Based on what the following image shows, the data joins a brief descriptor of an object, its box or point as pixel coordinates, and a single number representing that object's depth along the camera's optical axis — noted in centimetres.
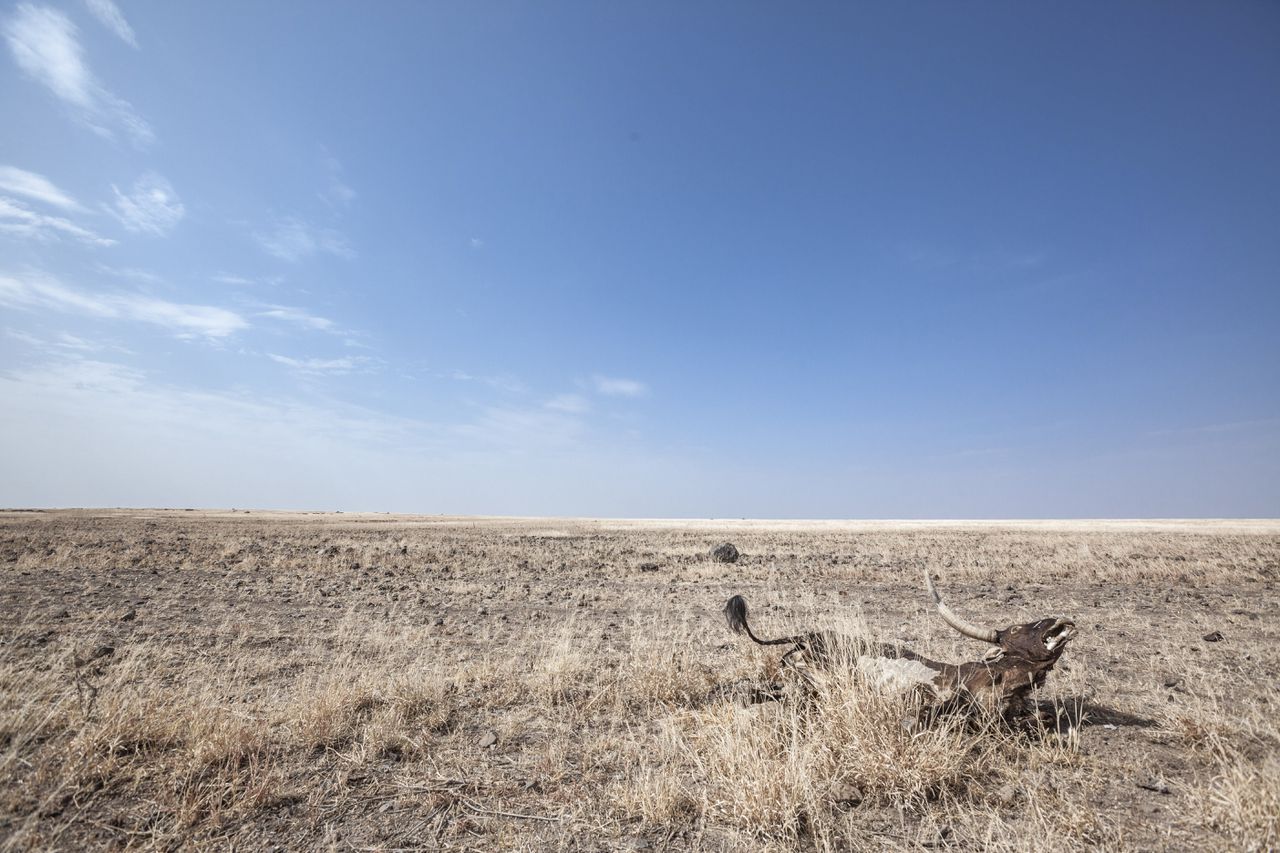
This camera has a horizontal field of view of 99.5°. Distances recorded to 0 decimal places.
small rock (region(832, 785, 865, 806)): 387
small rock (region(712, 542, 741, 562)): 2422
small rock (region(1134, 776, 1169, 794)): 388
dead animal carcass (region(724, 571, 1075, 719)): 445
